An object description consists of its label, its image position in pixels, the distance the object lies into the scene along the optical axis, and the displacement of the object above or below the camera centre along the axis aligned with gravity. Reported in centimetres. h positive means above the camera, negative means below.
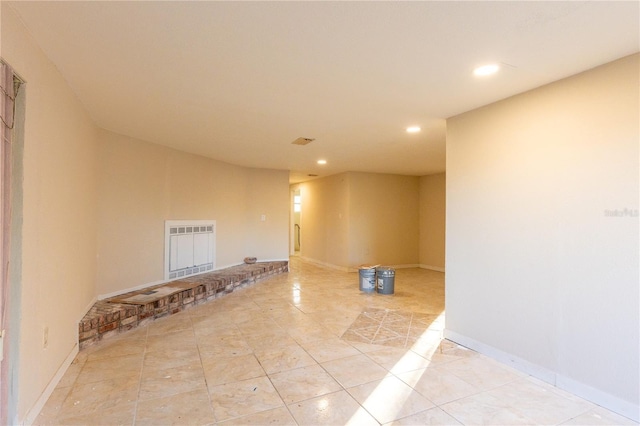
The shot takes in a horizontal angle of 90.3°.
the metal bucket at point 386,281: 510 -100
